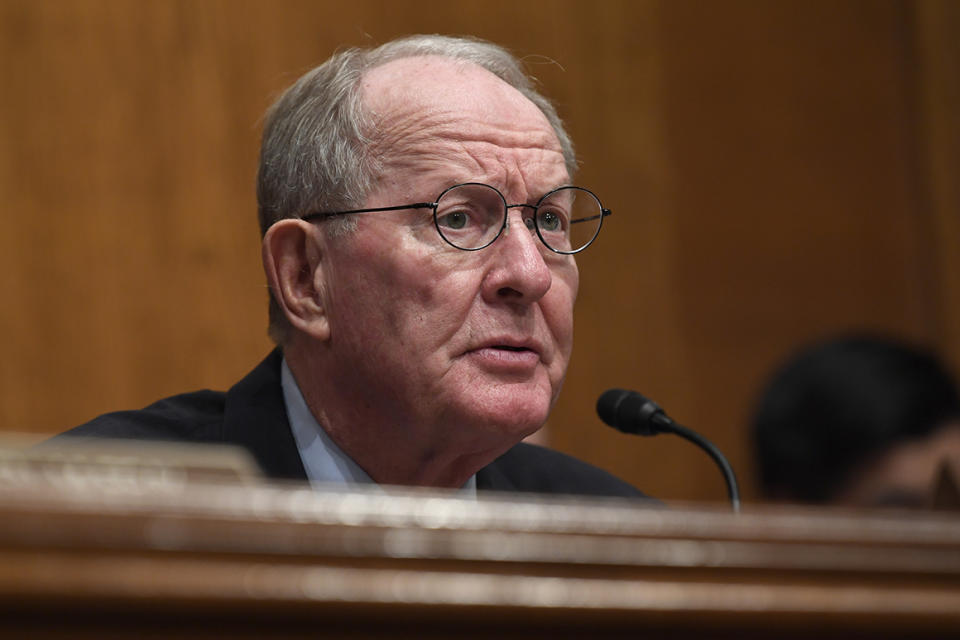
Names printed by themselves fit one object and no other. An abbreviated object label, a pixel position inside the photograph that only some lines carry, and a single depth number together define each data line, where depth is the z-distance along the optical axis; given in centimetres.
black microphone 334
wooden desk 186
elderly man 332
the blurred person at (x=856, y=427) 353
